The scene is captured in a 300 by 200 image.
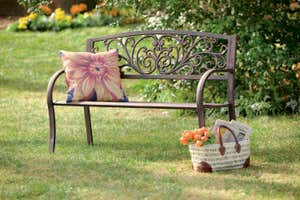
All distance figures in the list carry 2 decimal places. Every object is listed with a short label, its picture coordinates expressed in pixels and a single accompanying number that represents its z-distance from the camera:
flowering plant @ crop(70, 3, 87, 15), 21.05
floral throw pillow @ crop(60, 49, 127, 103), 9.86
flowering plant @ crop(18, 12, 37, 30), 20.43
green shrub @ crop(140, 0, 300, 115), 11.72
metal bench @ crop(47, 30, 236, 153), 9.17
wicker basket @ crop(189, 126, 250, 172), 8.55
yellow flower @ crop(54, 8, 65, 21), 20.38
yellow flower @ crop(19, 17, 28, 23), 20.43
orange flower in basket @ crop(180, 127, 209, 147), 8.50
